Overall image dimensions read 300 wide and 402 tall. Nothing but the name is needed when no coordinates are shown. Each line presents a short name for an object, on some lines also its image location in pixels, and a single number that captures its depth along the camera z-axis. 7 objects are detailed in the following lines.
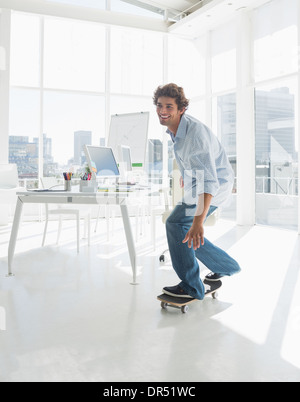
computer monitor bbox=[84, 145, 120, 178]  3.49
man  2.02
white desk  2.78
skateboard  2.22
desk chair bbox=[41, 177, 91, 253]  4.22
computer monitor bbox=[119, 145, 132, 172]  4.41
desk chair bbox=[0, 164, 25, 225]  5.91
